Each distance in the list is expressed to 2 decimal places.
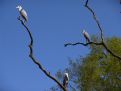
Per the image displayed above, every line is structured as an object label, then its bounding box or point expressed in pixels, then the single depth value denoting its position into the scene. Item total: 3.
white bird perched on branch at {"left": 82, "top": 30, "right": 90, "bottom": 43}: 19.95
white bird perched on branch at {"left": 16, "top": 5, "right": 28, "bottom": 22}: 18.40
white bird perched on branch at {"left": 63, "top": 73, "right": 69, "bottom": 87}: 16.82
